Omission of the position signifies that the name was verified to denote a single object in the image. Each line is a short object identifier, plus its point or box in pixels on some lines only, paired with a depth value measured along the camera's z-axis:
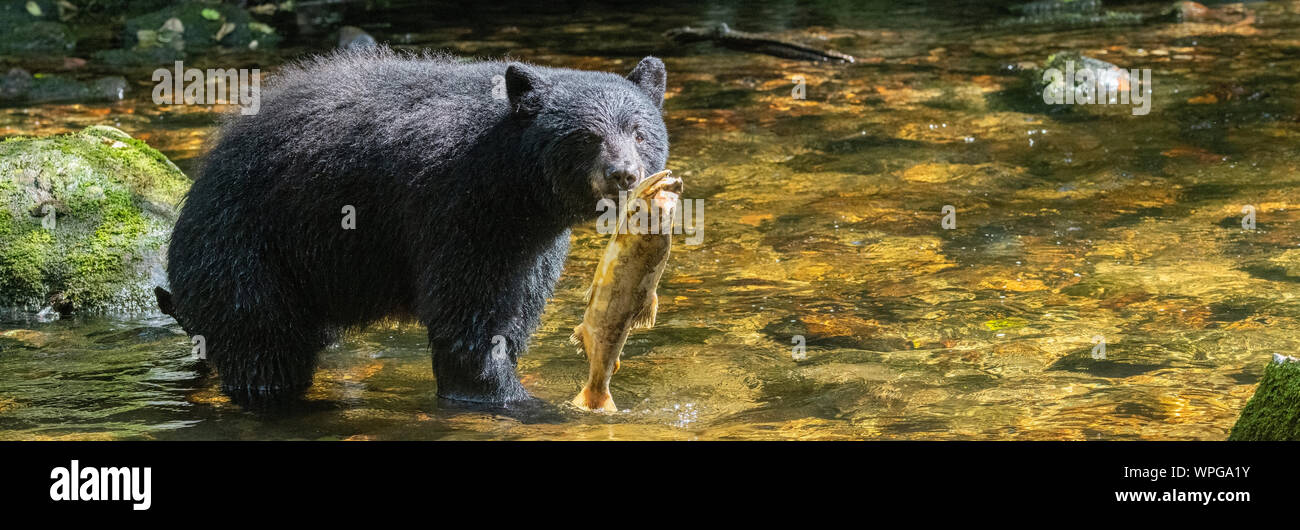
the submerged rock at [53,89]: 15.58
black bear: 6.04
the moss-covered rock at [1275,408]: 4.57
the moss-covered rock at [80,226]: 8.53
